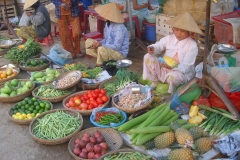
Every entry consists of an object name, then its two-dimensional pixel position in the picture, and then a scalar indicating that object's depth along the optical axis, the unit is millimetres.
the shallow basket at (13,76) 4941
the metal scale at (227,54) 3961
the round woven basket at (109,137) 3139
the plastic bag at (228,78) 3521
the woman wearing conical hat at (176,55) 3832
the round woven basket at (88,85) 4551
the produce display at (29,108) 3852
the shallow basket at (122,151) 2816
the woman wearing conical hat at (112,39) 5027
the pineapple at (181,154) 2599
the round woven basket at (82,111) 3770
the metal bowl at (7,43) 6570
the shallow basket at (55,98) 4200
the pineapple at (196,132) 3029
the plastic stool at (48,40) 7195
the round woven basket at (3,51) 6556
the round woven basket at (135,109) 3592
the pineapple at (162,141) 2965
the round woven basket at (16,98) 4357
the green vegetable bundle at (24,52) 5605
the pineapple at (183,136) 2834
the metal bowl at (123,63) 4547
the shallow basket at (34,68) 5309
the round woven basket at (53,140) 3262
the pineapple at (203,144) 2900
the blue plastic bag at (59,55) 5590
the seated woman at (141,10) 6514
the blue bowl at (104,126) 3401
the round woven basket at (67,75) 4318
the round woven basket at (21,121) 3754
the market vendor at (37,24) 6344
